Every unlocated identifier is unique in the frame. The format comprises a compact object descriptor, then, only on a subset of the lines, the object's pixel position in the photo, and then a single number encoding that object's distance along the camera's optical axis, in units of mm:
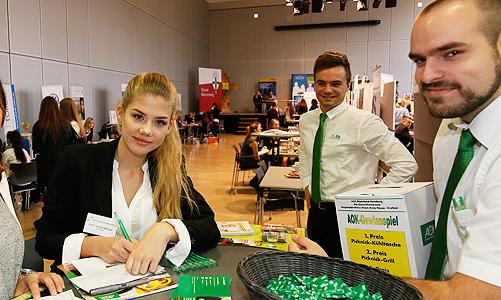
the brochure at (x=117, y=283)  1011
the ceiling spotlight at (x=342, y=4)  12648
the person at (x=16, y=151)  4641
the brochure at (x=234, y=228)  1655
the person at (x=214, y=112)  15500
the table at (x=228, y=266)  1020
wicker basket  820
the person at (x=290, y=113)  13695
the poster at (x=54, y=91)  6891
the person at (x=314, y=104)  10211
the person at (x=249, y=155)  6117
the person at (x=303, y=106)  11594
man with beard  802
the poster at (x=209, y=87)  14922
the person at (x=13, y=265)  1044
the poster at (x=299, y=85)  16266
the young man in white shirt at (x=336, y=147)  2436
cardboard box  1047
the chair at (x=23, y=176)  4480
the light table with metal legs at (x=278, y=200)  3898
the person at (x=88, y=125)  7617
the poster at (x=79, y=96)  7874
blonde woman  1364
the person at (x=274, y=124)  9016
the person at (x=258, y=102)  16516
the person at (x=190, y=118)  13898
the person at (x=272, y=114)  12398
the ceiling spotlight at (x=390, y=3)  11120
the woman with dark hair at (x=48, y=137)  4754
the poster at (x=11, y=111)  5863
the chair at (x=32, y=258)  1516
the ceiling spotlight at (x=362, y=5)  11607
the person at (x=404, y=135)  6016
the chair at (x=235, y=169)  6177
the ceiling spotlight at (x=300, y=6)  11815
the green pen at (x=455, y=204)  968
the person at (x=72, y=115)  5329
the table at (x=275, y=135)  7155
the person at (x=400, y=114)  8159
